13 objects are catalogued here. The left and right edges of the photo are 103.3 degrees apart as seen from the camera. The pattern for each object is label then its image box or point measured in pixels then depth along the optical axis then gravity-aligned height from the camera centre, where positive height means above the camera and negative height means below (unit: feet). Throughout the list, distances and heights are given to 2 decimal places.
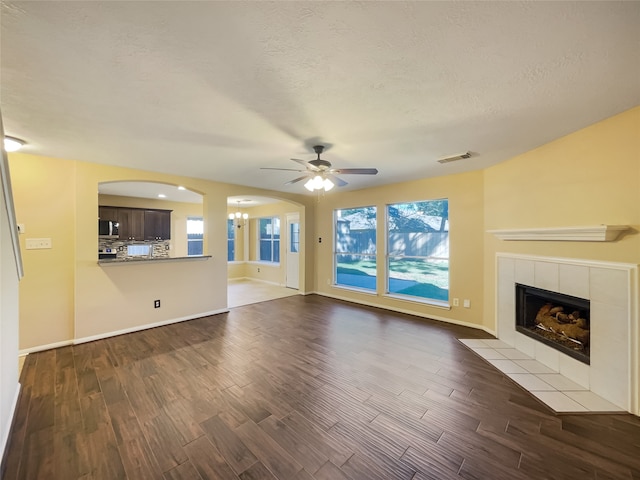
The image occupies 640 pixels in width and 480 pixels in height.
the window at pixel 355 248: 18.52 -0.61
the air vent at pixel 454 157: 10.51 +3.51
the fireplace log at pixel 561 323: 8.61 -3.14
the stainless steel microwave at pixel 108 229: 18.81 +0.98
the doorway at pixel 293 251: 23.77 -1.03
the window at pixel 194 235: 25.88 +0.61
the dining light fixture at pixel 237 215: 25.13 +2.54
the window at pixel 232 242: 29.73 -0.22
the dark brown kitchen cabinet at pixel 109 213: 19.52 +2.21
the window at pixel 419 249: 14.99 -0.63
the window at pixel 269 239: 27.64 +0.14
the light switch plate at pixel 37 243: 10.53 -0.04
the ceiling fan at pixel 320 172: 9.05 +2.47
